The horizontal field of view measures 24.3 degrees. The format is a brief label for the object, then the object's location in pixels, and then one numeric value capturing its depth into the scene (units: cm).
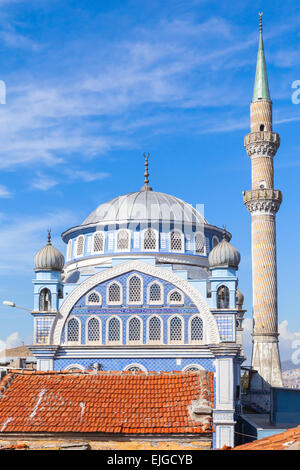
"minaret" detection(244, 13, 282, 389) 3200
